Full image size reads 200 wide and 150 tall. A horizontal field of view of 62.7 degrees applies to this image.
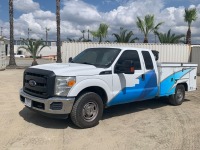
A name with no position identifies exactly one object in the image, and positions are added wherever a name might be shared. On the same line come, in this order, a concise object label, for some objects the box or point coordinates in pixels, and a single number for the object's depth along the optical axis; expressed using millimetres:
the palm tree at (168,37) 18940
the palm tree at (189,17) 19288
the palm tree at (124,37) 18070
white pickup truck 3602
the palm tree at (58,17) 15588
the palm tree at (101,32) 24051
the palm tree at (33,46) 17182
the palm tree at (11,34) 15245
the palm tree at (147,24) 19252
